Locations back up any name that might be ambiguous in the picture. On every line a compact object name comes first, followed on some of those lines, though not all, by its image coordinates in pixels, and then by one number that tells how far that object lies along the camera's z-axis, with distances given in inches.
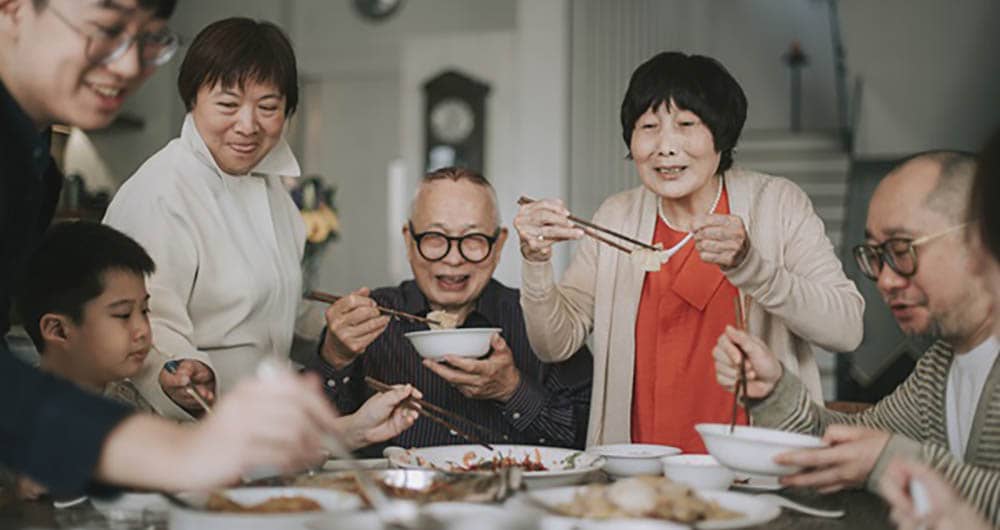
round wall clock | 303.0
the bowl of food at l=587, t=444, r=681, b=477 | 70.6
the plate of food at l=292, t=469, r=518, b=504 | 56.2
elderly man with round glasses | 86.8
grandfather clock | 253.6
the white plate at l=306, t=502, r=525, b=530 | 42.8
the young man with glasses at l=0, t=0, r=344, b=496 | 40.3
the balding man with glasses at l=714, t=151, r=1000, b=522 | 59.9
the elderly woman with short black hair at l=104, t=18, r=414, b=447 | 83.2
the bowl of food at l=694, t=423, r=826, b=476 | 58.0
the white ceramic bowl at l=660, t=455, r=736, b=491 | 63.3
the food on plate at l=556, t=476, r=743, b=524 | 52.5
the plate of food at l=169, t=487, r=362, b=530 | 46.6
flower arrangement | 160.1
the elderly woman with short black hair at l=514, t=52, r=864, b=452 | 89.2
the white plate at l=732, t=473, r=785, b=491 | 68.6
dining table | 55.4
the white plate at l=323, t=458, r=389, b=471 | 72.4
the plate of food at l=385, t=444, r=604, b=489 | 70.2
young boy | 80.4
